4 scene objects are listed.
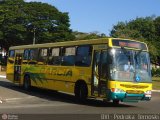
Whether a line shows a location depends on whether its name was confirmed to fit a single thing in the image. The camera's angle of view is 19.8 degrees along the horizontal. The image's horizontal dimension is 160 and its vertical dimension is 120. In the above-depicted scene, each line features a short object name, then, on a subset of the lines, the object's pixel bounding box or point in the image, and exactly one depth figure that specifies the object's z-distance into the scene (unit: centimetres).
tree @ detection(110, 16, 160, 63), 8756
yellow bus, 1920
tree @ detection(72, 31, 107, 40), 8500
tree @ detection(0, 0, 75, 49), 8106
